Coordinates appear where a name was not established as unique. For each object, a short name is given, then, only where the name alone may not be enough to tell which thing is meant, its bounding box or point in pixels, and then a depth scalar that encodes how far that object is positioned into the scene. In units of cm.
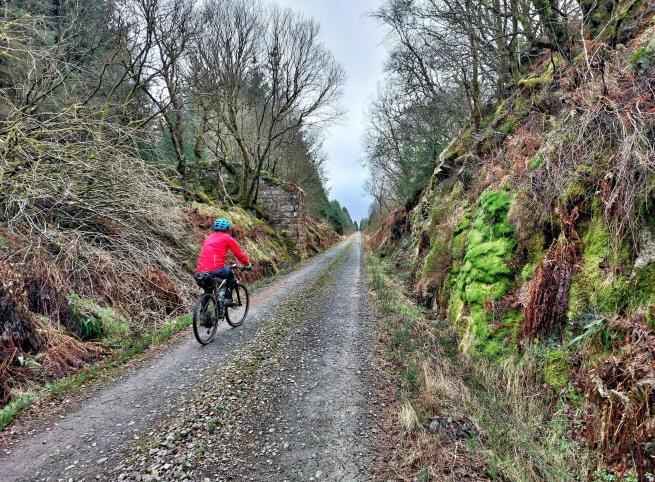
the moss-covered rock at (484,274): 449
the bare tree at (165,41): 1005
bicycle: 532
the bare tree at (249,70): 1464
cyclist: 574
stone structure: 1911
